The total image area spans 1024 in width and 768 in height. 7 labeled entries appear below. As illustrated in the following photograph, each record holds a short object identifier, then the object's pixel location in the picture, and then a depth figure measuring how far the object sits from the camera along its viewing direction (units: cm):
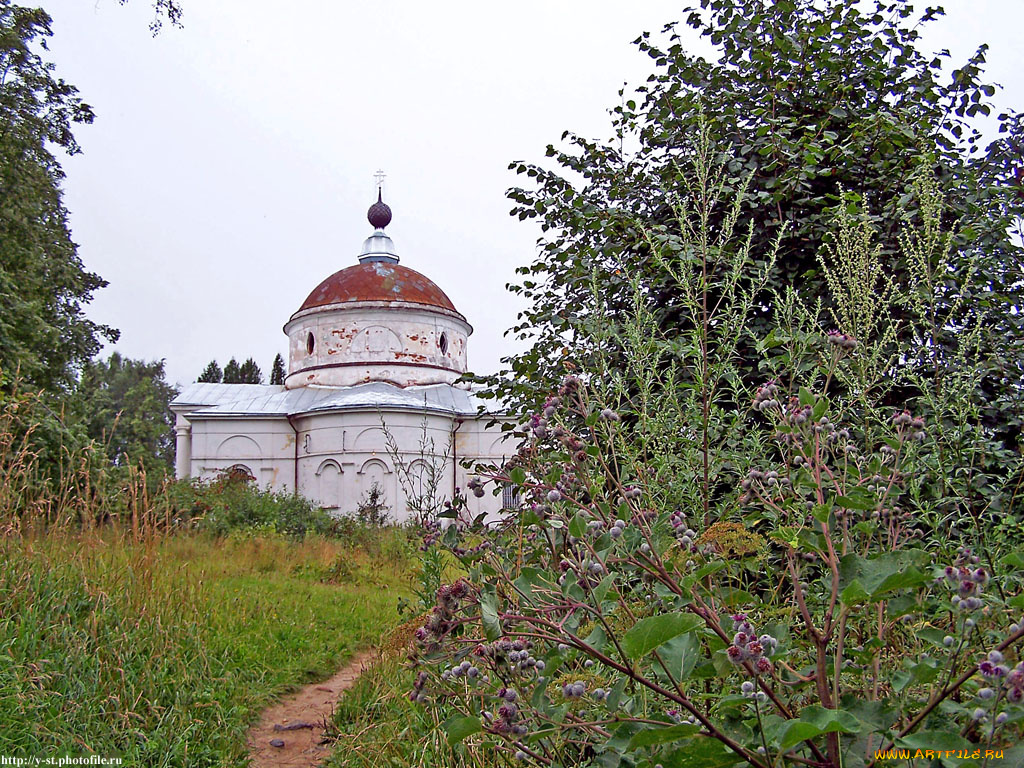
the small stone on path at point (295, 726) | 454
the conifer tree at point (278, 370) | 4759
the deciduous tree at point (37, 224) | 1301
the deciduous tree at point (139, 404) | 3947
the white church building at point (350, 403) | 2284
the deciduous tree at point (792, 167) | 393
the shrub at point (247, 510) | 1483
